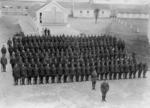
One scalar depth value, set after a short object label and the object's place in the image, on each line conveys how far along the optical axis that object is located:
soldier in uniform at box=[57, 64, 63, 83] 17.41
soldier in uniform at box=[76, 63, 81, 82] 17.69
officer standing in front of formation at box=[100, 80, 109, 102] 14.90
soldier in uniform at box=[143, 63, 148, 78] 18.66
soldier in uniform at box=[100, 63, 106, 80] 18.11
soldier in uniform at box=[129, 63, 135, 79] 18.52
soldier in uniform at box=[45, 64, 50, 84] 17.25
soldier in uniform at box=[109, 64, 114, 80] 18.22
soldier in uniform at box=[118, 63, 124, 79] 18.41
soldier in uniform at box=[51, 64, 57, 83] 17.38
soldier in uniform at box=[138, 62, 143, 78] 18.62
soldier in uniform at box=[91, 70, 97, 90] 16.58
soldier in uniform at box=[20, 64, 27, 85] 16.89
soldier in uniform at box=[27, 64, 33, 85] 17.05
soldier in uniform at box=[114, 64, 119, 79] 18.31
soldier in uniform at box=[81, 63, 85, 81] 17.78
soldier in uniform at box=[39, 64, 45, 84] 17.20
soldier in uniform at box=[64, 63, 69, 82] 17.49
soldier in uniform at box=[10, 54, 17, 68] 18.77
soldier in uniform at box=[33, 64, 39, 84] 17.05
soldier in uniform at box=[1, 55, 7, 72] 18.95
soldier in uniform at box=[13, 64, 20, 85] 16.67
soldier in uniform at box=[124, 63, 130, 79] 18.44
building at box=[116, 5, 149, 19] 55.66
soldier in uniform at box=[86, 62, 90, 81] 17.82
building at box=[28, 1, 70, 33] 31.20
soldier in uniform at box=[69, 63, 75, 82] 17.56
